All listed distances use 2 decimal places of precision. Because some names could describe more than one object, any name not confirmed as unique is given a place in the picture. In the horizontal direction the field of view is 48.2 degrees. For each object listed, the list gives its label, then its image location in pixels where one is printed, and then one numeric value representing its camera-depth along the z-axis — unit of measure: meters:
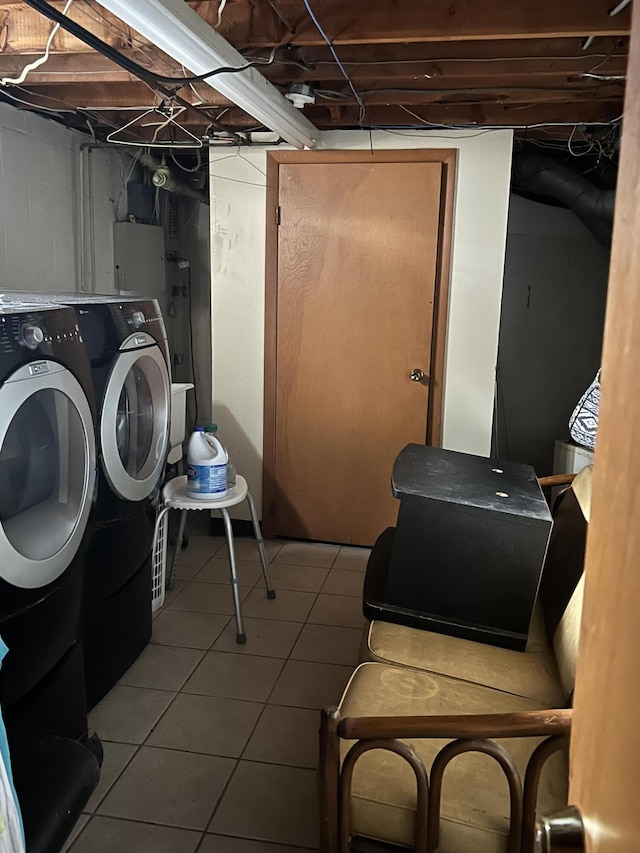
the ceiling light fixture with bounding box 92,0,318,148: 1.69
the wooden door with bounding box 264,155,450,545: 3.53
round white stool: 2.72
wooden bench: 1.35
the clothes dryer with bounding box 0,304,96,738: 1.70
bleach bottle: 2.77
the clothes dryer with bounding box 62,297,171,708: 2.31
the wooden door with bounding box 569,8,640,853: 0.40
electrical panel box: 4.07
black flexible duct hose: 3.91
